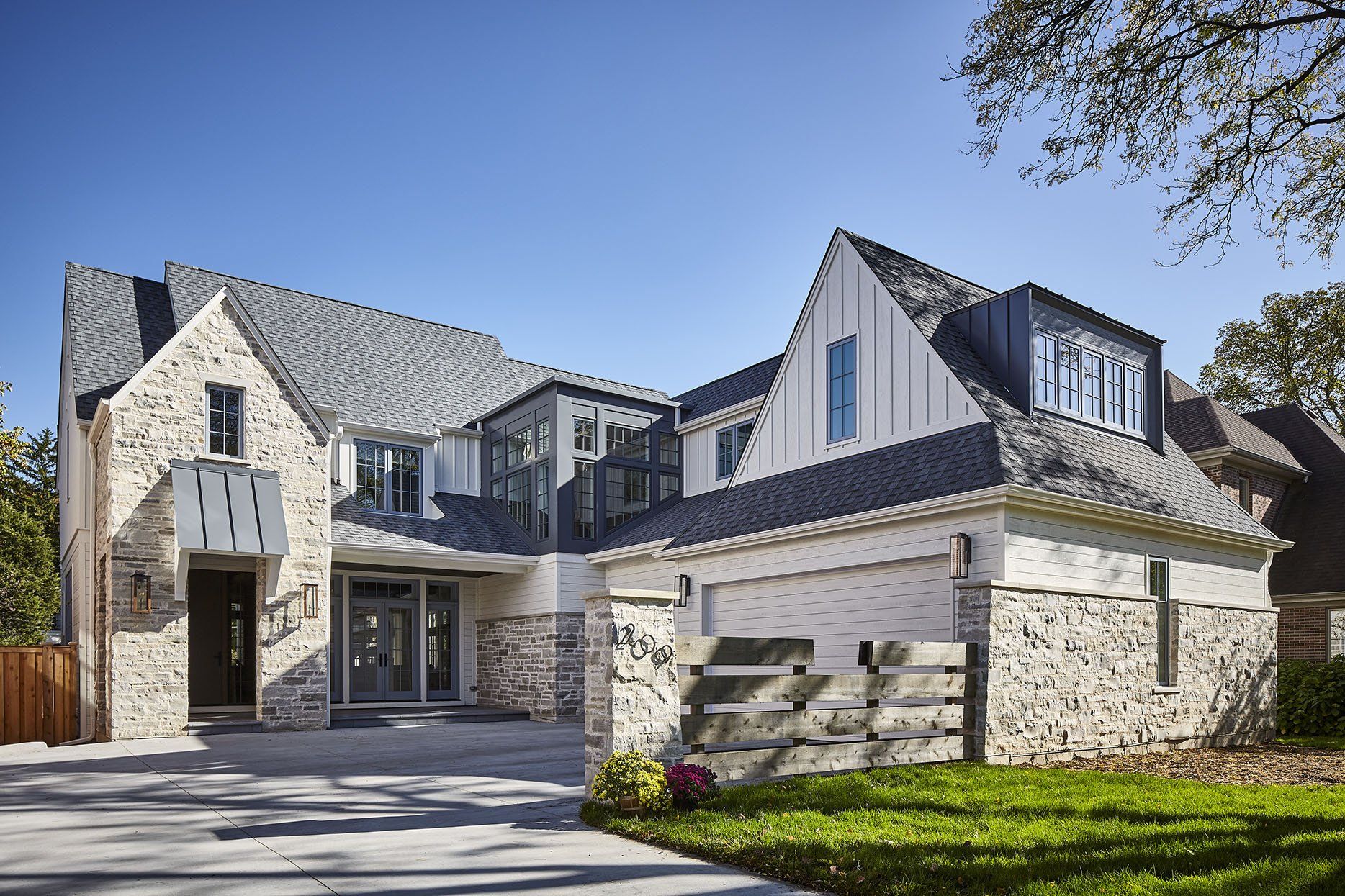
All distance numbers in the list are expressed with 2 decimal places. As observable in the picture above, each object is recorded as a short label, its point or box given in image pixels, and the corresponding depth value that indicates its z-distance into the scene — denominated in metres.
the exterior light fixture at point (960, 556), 11.26
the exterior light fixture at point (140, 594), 15.42
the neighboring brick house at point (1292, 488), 20.52
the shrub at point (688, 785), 7.62
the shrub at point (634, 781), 7.44
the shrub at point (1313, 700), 16.06
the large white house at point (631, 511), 11.97
